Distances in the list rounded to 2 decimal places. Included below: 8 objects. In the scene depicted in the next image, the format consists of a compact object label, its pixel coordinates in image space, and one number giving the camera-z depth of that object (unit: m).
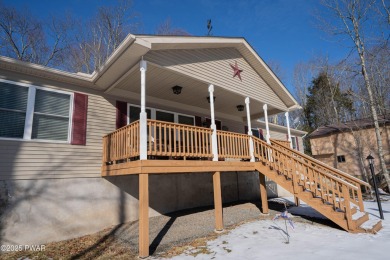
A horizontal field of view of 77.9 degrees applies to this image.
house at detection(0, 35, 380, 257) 6.37
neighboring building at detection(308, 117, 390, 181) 20.33
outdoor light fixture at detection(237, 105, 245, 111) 11.48
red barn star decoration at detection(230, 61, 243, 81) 9.74
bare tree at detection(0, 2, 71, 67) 19.14
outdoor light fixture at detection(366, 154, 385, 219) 7.73
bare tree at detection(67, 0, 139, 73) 21.48
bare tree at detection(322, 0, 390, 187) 14.19
